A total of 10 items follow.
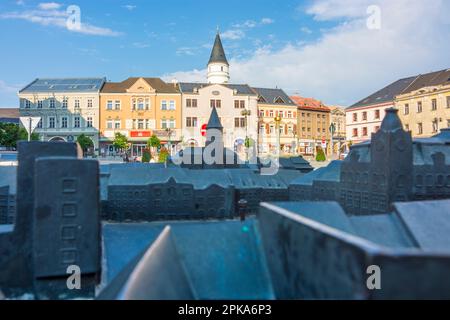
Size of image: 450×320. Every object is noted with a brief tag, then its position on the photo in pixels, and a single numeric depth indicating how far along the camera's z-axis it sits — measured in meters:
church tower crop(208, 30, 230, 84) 76.12
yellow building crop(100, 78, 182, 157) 65.06
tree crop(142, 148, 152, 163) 44.17
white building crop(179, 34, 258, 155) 66.44
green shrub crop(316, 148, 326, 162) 50.24
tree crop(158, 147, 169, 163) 44.84
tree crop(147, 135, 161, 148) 57.00
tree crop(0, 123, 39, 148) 47.38
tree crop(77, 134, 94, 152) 54.09
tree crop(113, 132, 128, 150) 57.22
